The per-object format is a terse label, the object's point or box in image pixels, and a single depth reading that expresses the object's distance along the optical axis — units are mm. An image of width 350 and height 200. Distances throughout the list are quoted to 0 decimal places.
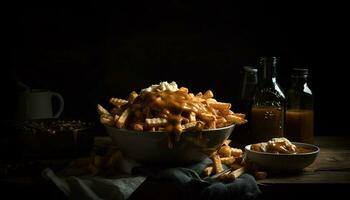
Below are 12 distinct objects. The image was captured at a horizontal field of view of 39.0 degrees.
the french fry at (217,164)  1509
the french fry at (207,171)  1484
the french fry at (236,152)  1666
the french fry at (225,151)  1653
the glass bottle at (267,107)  1833
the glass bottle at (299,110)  1850
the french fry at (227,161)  1598
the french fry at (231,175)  1427
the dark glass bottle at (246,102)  1948
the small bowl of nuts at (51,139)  1623
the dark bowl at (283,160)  1481
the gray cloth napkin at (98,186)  1382
